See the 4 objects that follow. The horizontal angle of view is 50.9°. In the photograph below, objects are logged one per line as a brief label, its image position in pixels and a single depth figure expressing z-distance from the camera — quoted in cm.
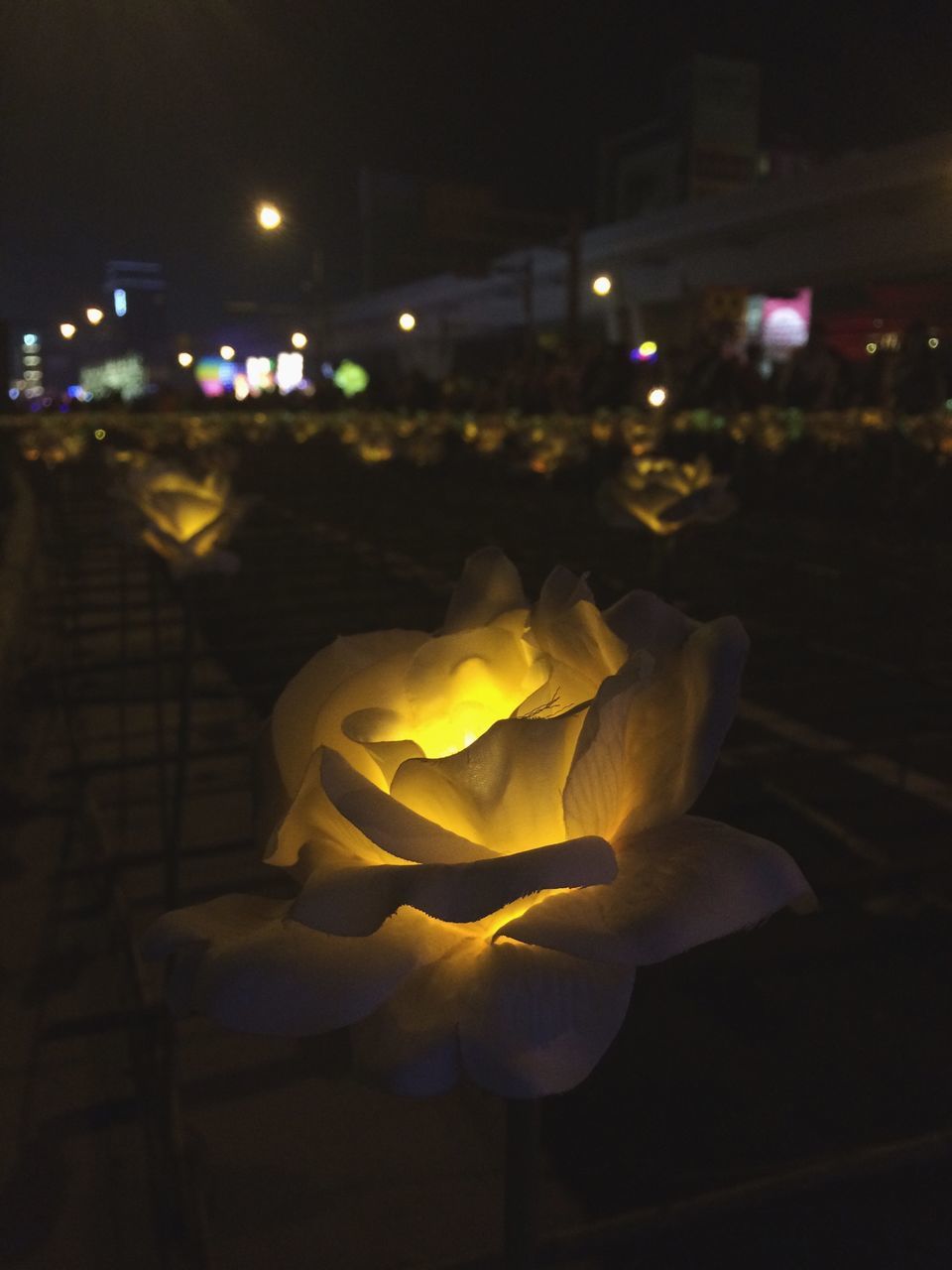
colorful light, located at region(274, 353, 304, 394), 5819
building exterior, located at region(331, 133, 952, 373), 1891
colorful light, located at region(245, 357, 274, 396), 6444
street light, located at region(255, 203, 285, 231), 1184
